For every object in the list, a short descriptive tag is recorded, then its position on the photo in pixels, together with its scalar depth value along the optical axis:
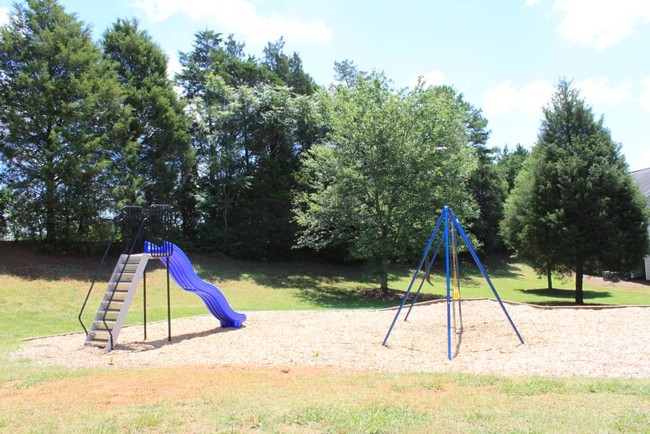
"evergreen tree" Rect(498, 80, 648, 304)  17.28
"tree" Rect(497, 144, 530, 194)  44.77
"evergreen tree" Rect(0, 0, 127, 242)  20.45
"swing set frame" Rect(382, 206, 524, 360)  8.40
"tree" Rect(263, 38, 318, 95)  36.16
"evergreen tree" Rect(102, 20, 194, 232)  25.02
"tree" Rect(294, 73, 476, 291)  20.30
